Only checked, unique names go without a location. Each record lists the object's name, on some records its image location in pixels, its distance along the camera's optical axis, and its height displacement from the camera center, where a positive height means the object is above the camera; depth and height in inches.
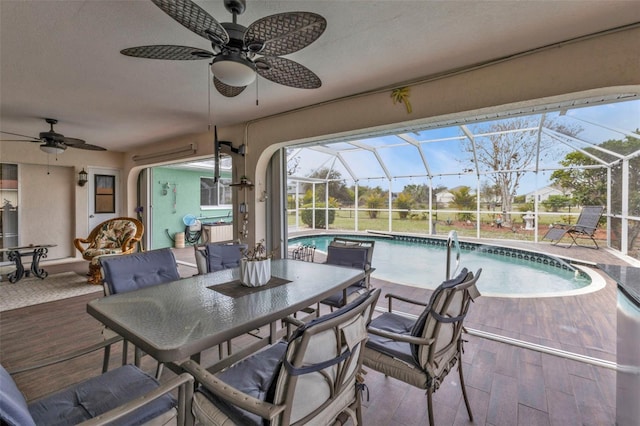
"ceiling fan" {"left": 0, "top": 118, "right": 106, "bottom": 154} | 161.1 +37.6
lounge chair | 223.1 -16.3
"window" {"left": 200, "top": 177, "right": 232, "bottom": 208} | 368.2 +20.4
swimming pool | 195.0 -51.1
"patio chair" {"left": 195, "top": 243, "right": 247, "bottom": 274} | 111.3 -19.8
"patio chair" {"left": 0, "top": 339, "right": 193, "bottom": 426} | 39.4 -33.1
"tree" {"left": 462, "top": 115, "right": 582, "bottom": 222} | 235.3 +55.3
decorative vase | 76.9 -17.8
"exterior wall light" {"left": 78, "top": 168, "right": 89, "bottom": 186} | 251.9 +26.6
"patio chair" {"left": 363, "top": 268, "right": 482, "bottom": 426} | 57.9 -30.5
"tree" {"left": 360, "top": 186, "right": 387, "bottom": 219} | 362.9 +12.0
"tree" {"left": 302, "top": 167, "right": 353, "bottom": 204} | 385.1 +31.4
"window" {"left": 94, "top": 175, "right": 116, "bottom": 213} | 267.4 +13.4
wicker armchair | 194.4 -23.4
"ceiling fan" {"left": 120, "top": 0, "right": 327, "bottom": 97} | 51.3 +35.3
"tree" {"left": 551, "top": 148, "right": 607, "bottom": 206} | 227.8 +25.3
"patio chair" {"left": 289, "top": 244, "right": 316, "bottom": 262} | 209.3 -34.2
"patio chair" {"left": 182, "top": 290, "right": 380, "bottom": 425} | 38.5 -27.3
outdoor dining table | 48.7 -22.1
